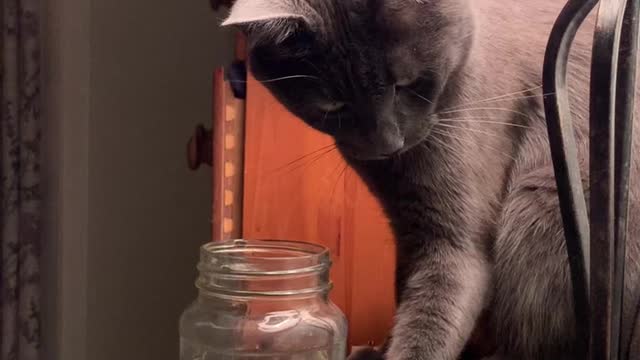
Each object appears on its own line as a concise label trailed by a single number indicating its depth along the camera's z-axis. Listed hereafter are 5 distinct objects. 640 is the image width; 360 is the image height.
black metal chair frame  0.66
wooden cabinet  0.88
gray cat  0.78
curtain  1.24
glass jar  0.80
